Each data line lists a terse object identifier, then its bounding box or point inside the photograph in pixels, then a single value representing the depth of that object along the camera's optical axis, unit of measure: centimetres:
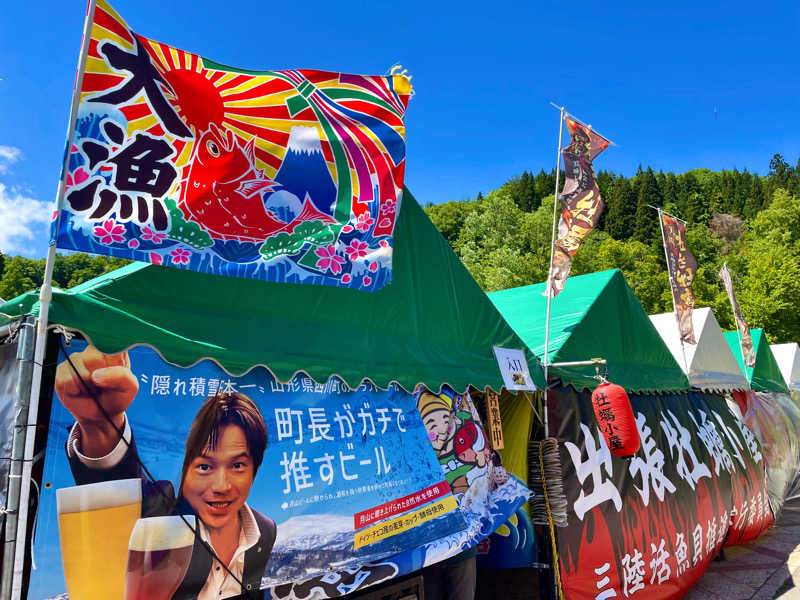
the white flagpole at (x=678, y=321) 829
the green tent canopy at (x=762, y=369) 1223
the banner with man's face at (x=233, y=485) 231
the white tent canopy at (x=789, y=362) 1603
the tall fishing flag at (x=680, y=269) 834
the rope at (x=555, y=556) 470
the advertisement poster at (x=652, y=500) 517
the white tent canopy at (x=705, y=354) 869
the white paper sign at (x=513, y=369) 470
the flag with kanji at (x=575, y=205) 575
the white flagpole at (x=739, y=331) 1142
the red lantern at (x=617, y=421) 489
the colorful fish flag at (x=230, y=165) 246
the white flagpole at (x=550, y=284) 526
